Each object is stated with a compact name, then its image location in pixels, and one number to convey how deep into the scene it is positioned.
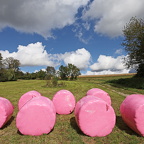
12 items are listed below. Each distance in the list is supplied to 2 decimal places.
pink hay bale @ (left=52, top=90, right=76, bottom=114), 8.03
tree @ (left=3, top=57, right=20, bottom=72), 79.38
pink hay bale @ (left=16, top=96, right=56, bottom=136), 5.00
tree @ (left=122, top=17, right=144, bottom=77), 26.10
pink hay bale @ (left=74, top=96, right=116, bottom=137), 5.00
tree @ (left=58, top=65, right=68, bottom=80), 75.14
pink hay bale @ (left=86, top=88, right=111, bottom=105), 8.45
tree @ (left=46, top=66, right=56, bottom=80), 105.06
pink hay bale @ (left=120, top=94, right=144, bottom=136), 4.95
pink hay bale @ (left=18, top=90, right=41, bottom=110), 8.20
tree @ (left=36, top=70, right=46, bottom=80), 82.57
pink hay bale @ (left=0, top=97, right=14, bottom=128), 5.68
